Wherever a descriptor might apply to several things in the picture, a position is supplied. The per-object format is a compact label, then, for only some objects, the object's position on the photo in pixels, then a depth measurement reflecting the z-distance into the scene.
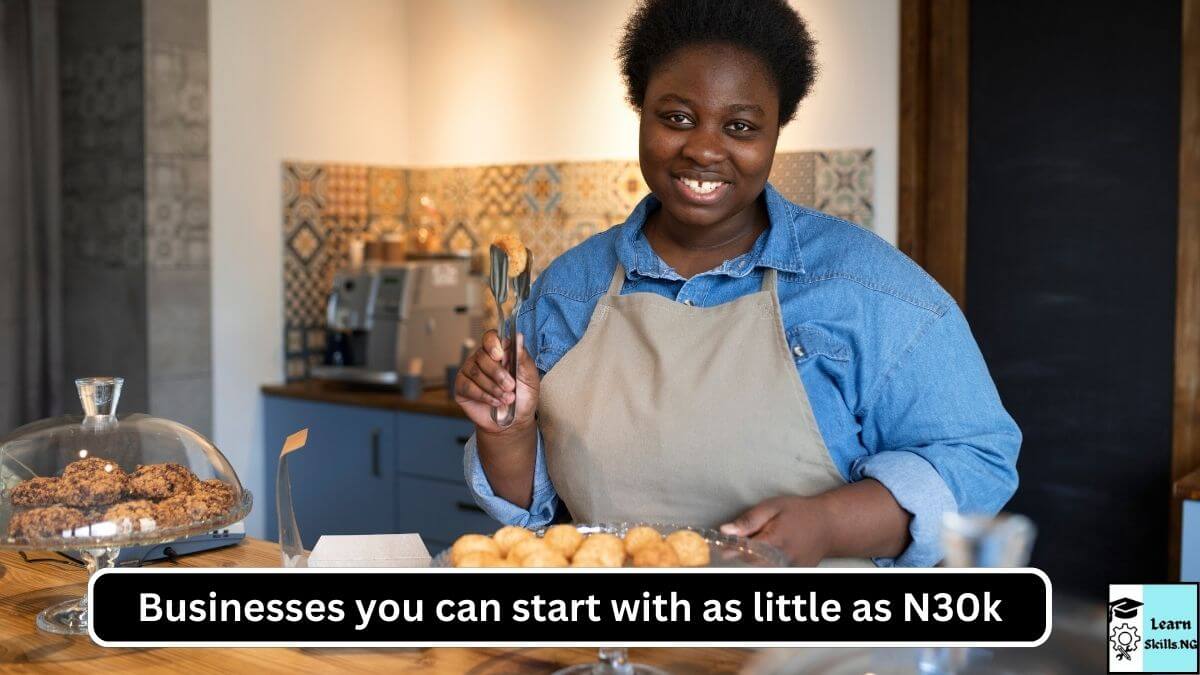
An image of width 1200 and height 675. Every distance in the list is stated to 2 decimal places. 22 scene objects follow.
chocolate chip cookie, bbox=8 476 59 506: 1.43
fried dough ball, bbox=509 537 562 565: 1.16
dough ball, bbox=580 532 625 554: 1.17
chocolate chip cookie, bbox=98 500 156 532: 1.40
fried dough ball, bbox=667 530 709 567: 1.14
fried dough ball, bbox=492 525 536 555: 1.20
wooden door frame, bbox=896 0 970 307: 3.29
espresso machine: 3.89
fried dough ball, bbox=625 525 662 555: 1.19
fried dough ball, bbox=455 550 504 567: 1.11
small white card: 1.46
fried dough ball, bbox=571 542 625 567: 1.14
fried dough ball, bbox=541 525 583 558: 1.20
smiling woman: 1.53
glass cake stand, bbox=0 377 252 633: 1.40
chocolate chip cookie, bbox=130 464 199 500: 1.47
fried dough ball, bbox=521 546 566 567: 1.15
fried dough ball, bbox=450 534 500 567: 1.14
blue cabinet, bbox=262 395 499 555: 3.70
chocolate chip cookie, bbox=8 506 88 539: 1.39
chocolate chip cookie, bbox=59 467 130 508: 1.42
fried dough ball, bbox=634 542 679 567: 1.12
